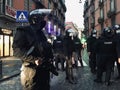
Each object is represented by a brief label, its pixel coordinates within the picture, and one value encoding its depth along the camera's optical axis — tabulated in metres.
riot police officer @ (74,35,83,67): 8.06
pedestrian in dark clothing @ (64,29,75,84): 5.41
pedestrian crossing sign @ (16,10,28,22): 7.27
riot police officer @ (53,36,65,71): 7.06
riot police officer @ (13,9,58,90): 2.28
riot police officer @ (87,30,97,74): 6.49
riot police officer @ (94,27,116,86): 4.99
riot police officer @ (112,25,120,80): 4.85
